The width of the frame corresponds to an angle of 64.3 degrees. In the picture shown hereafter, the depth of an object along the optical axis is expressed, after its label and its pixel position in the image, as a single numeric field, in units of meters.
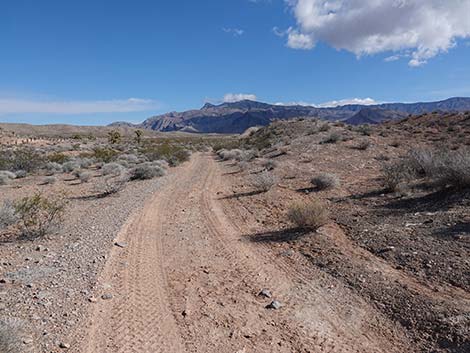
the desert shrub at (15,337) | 4.39
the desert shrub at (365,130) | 33.93
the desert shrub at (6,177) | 21.14
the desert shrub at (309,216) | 9.76
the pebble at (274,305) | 6.03
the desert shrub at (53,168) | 25.40
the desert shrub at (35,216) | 9.62
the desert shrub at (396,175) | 13.09
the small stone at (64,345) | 4.88
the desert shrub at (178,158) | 30.37
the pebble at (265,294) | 6.45
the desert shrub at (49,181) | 21.00
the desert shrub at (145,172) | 21.81
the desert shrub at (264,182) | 15.66
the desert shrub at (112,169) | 23.83
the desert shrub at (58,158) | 28.90
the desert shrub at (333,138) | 30.62
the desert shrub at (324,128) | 42.22
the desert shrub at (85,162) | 27.71
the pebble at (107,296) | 6.24
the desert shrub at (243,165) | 25.20
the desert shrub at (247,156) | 30.52
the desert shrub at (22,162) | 25.59
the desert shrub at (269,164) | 22.65
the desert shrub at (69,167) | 25.95
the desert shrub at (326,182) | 15.04
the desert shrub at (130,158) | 30.19
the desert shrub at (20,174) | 23.73
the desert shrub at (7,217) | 10.23
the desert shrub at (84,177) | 20.92
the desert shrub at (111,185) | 16.81
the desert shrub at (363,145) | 26.51
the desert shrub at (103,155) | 30.83
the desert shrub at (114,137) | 65.50
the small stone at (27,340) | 4.87
